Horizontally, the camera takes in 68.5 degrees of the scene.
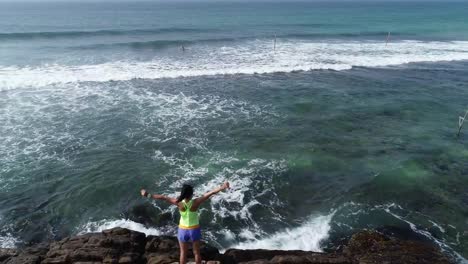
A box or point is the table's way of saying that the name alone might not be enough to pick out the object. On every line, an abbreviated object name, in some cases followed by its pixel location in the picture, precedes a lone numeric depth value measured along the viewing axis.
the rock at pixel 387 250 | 9.71
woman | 7.37
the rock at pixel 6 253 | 9.32
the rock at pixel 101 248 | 8.95
